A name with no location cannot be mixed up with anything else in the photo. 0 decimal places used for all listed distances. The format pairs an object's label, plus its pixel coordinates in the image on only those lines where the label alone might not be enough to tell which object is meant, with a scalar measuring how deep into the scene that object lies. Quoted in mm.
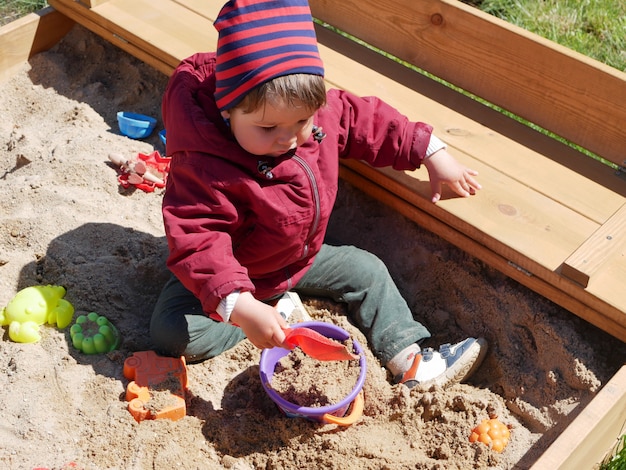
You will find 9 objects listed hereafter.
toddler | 1821
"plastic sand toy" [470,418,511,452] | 2031
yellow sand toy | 2145
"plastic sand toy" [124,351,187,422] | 2008
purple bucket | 1988
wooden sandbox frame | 2053
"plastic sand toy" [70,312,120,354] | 2139
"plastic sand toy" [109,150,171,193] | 2629
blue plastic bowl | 2855
